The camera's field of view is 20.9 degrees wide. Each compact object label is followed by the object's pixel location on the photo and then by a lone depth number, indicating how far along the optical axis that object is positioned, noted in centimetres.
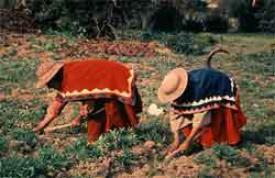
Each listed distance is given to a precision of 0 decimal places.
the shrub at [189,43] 1683
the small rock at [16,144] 803
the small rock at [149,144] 812
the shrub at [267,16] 2361
